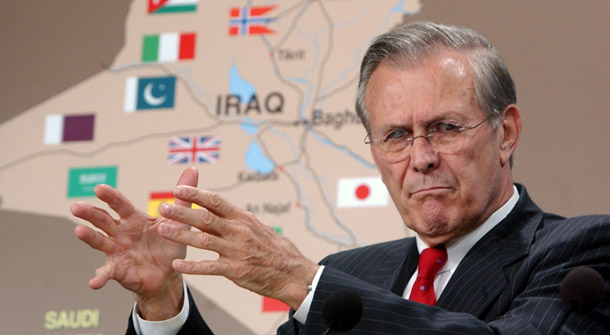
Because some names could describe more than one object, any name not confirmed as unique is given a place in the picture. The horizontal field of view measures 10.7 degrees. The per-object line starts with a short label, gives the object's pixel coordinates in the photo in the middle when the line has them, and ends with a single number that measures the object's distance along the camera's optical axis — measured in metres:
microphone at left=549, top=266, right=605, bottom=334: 3.30
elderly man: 3.34
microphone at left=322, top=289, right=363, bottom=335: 3.30
